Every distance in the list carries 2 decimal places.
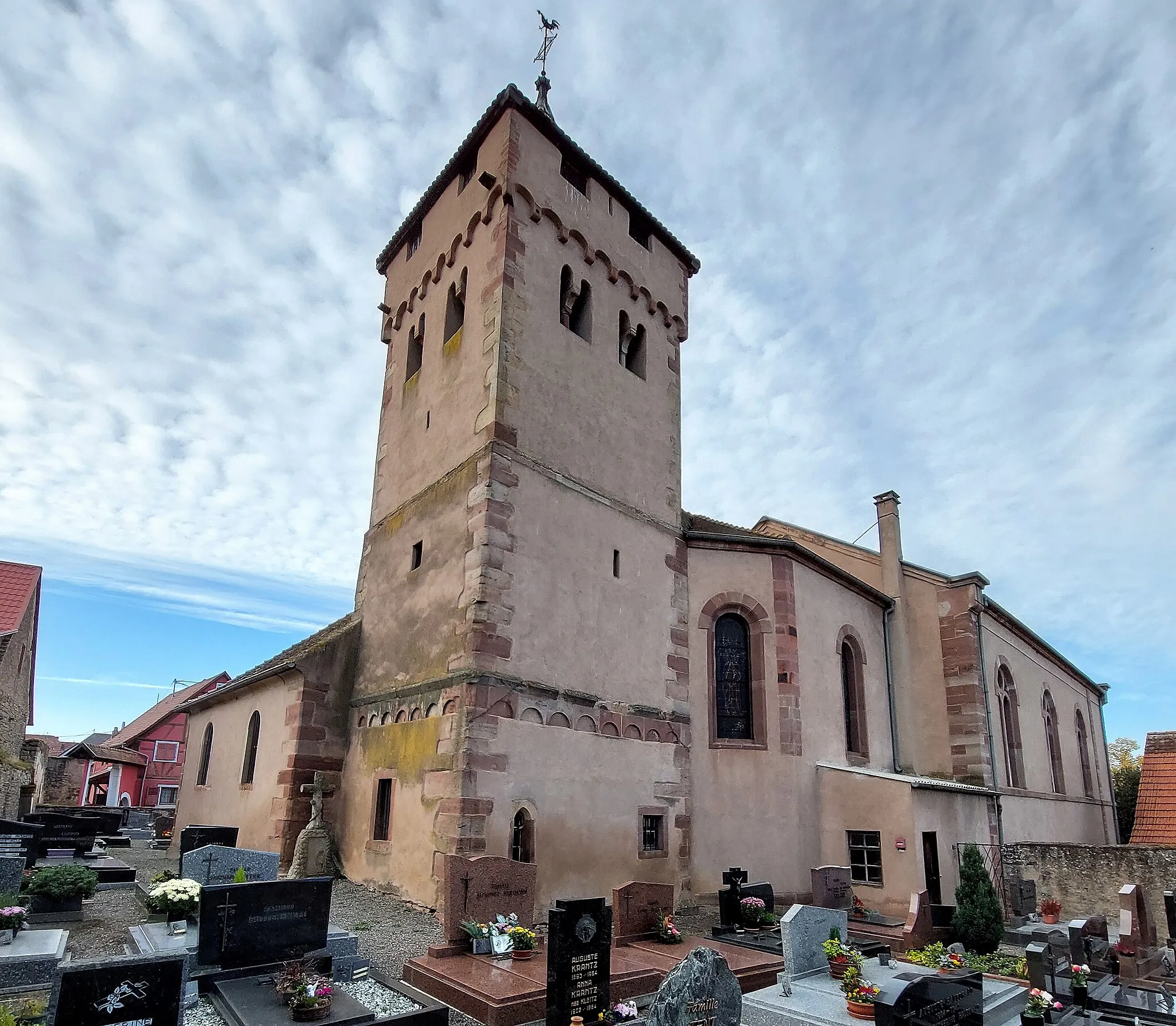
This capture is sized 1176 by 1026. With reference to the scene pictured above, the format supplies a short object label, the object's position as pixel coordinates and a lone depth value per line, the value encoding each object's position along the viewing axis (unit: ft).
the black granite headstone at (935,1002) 24.38
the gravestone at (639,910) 36.50
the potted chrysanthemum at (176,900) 34.19
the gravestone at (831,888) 44.60
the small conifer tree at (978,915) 42.34
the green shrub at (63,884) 36.27
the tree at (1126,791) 115.03
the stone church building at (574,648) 44.88
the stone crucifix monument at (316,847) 47.44
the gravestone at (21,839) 40.22
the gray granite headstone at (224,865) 39.55
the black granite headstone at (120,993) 18.95
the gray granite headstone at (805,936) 32.01
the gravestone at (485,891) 32.89
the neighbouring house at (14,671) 70.03
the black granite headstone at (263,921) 27.86
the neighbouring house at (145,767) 143.13
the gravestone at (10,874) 33.91
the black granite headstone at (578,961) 25.84
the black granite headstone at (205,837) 50.47
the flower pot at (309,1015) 23.91
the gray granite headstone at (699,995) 22.13
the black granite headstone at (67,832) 57.57
